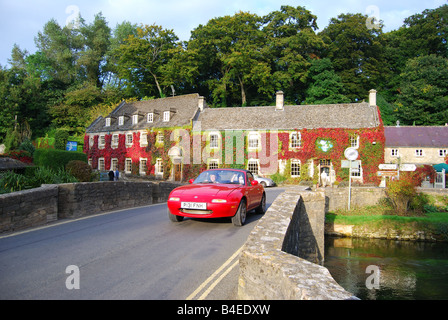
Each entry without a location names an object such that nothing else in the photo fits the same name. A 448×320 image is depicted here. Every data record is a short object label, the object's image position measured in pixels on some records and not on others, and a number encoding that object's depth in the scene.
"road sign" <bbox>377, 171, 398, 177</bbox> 30.02
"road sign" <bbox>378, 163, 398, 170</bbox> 21.46
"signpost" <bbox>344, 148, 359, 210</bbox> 18.38
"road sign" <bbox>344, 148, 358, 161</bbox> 18.39
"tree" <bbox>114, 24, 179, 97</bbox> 50.38
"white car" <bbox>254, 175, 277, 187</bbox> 30.53
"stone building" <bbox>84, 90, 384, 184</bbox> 32.09
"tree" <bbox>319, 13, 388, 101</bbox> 48.66
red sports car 7.88
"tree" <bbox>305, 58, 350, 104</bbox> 44.00
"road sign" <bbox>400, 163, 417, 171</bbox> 21.67
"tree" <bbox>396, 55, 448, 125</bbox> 44.78
